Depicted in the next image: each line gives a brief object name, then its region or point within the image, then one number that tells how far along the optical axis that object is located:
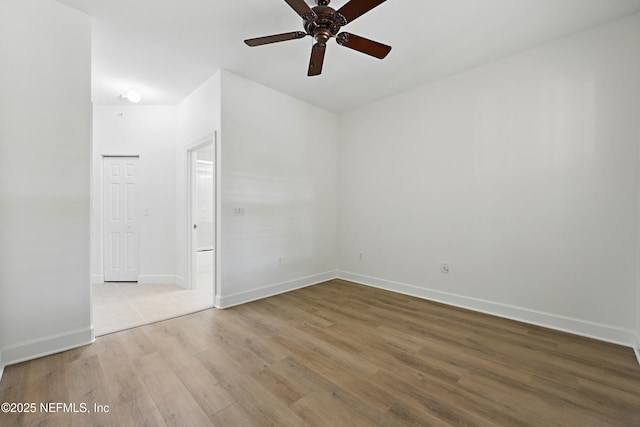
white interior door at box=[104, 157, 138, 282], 4.35
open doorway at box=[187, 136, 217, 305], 3.89
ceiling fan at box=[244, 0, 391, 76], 1.81
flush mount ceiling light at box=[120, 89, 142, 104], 3.72
